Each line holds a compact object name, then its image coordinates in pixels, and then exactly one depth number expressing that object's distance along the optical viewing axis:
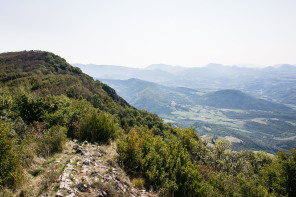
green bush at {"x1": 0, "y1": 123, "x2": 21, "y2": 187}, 5.58
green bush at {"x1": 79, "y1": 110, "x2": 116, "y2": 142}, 12.04
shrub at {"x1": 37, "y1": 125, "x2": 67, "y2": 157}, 8.58
